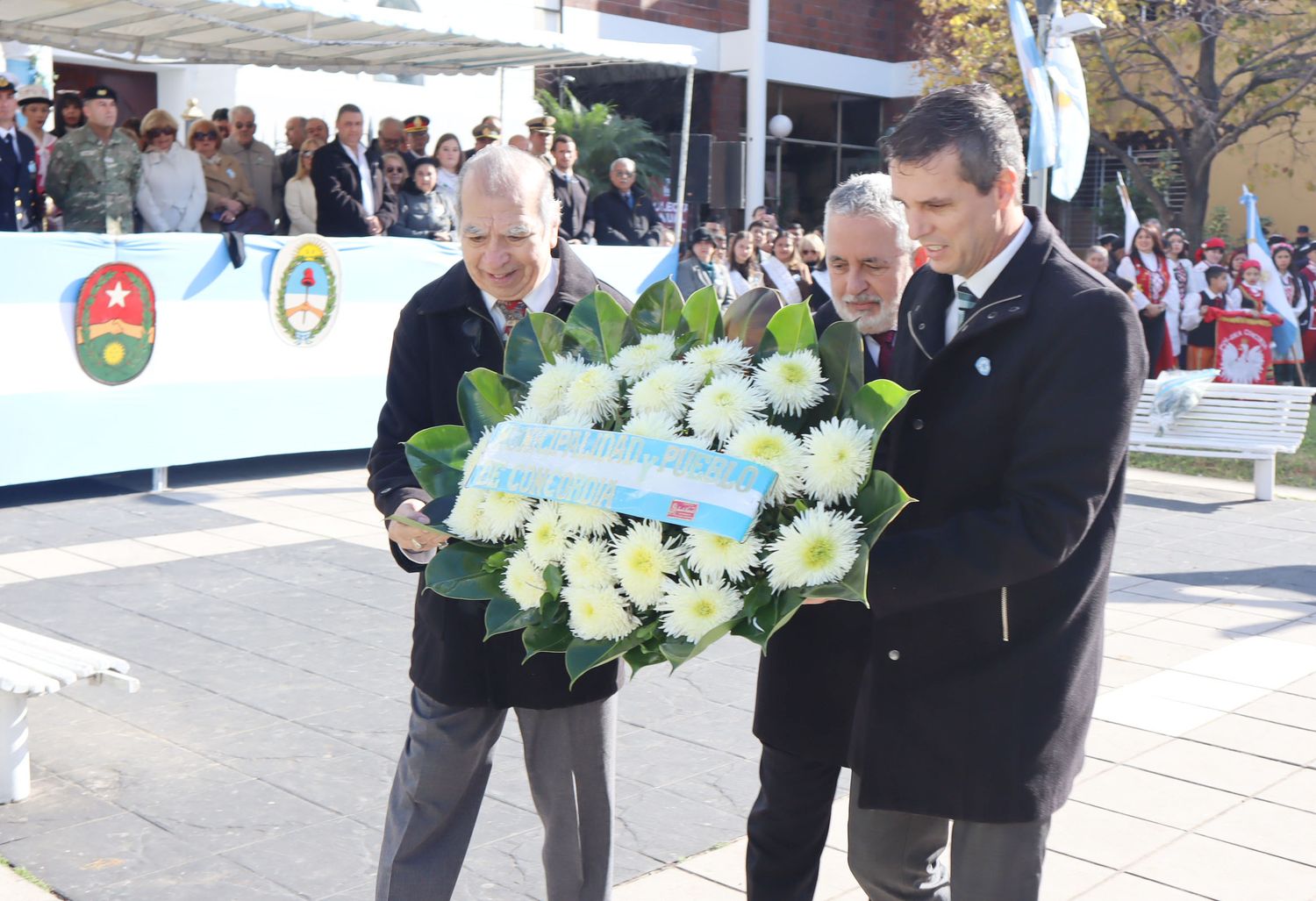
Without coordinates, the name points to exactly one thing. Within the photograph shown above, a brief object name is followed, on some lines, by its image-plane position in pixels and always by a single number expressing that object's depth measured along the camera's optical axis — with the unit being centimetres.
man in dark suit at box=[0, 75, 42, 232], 914
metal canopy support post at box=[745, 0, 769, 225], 2341
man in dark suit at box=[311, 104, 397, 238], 1052
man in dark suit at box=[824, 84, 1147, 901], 222
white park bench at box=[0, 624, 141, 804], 393
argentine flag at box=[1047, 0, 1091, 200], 1116
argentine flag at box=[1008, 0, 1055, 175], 1067
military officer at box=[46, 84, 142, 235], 933
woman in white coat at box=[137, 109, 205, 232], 996
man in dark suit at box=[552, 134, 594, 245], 1205
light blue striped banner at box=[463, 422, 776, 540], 204
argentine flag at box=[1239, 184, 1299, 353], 1607
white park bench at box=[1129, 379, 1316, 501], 1001
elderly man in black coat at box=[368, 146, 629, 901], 277
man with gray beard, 276
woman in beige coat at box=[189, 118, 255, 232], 1054
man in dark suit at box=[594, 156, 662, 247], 1305
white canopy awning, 1028
